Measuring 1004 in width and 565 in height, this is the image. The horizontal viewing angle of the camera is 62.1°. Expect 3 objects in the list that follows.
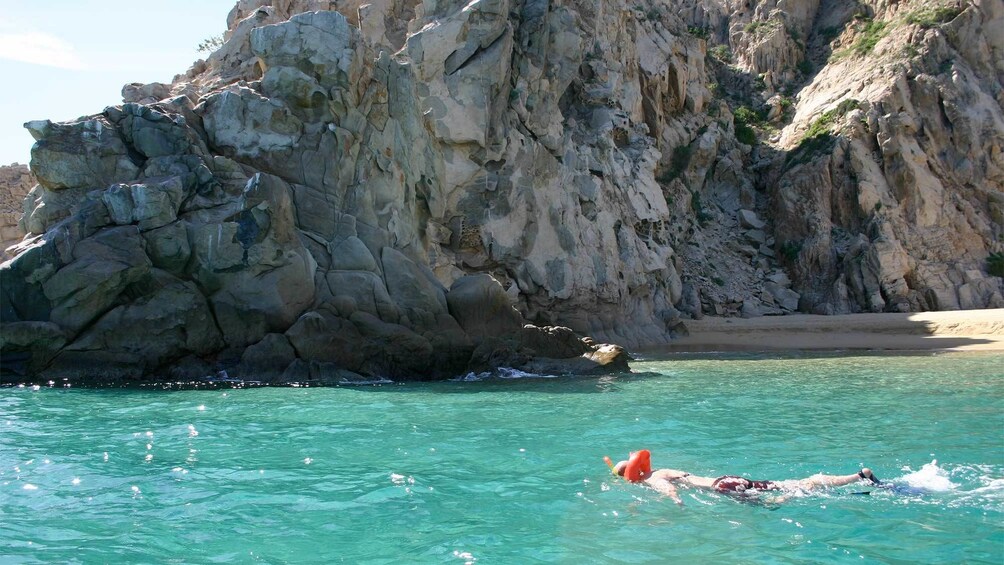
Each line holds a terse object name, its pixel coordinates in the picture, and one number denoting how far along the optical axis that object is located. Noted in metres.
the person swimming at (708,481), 7.45
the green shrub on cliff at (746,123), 43.28
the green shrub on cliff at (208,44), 35.28
